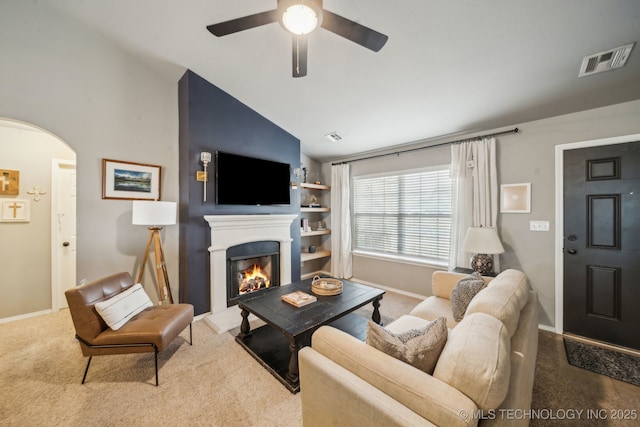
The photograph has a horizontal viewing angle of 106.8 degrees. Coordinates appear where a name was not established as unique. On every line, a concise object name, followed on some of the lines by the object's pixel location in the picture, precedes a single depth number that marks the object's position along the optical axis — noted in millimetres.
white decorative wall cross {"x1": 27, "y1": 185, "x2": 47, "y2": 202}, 2955
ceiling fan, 1377
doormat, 1968
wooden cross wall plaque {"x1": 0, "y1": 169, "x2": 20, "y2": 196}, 2793
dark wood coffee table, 1890
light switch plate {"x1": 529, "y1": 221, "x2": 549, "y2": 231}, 2719
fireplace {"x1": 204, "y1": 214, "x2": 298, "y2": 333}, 2944
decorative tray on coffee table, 2490
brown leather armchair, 1819
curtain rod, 2897
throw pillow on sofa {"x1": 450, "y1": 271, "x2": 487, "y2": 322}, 1883
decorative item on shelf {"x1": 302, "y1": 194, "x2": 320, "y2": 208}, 4751
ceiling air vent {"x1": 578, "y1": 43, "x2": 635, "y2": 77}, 1812
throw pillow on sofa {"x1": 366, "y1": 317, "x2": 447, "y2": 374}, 1062
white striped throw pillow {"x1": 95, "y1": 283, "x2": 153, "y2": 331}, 1866
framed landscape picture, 2703
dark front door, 2293
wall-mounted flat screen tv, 3164
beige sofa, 836
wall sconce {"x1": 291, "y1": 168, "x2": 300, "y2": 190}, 4074
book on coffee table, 2250
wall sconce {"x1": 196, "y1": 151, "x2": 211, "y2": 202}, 2953
